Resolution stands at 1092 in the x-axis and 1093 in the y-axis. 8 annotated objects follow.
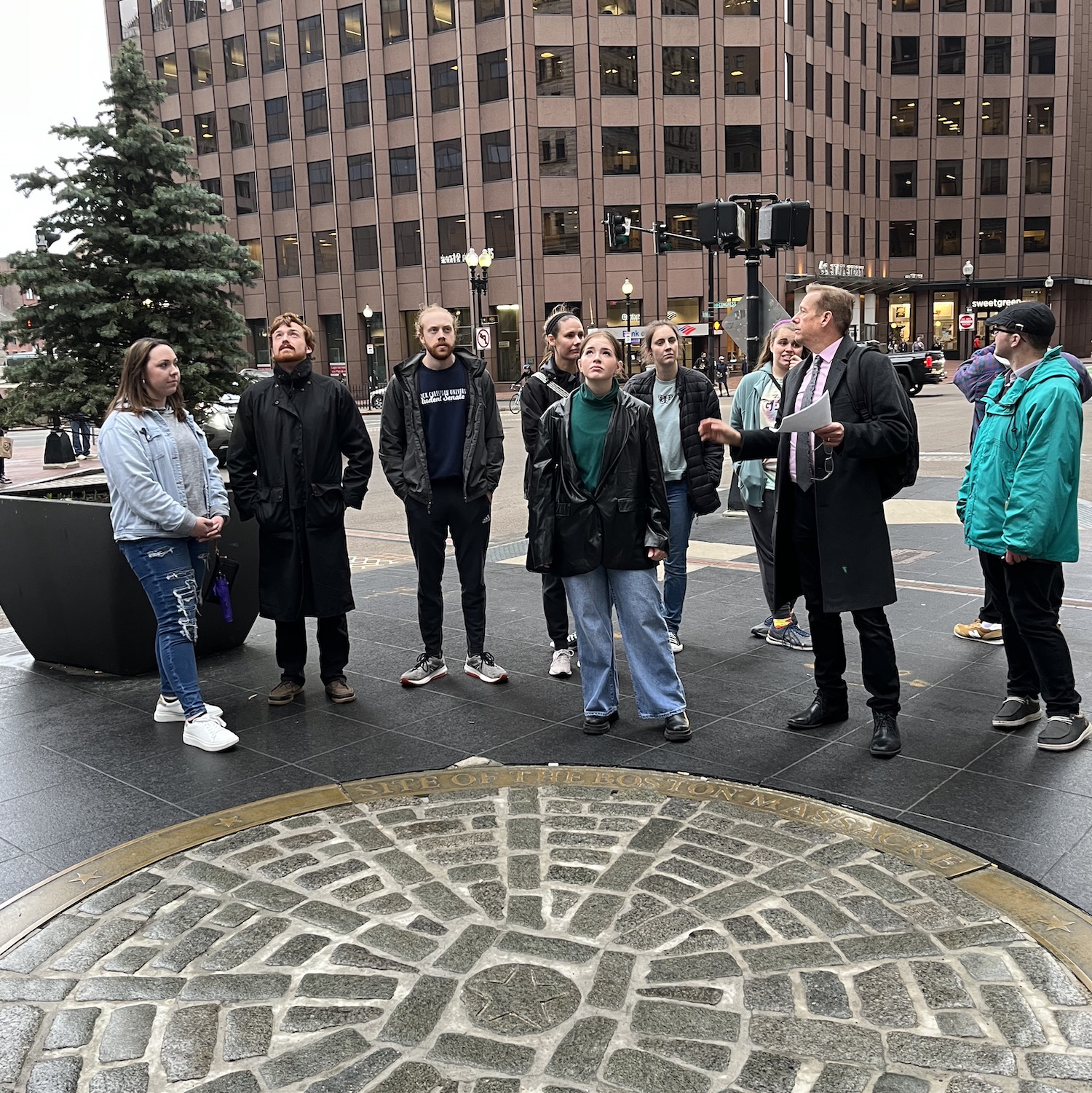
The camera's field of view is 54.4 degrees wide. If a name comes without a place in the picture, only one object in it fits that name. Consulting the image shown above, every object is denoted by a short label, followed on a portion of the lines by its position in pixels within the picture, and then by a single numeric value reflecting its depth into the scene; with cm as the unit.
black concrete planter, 636
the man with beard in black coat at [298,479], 592
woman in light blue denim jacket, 530
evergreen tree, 958
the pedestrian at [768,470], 681
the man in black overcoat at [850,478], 490
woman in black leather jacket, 527
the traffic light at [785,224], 1148
